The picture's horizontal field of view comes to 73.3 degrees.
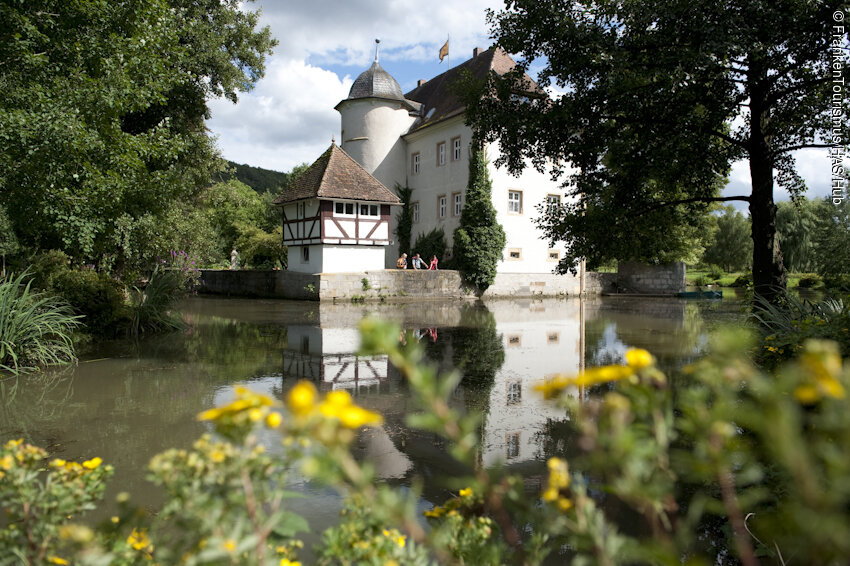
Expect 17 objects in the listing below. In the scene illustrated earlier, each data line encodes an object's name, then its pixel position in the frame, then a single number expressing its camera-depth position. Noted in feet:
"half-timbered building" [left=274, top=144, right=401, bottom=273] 86.22
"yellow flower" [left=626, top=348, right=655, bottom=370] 3.53
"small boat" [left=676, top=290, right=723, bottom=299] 92.53
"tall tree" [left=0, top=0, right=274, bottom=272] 24.86
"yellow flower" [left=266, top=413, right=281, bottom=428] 3.71
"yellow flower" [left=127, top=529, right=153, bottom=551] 5.20
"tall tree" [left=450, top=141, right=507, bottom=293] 92.84
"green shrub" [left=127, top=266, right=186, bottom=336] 40.57
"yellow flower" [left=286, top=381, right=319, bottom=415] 2.86
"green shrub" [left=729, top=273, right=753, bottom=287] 118.51
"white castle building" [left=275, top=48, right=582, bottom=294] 87.71
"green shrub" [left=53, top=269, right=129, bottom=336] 33.30
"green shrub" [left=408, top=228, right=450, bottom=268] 101.24
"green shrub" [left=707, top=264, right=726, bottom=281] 152.15
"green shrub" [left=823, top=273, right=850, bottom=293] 27.87
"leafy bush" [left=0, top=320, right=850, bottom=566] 2.75
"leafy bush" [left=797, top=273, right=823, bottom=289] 115.44
